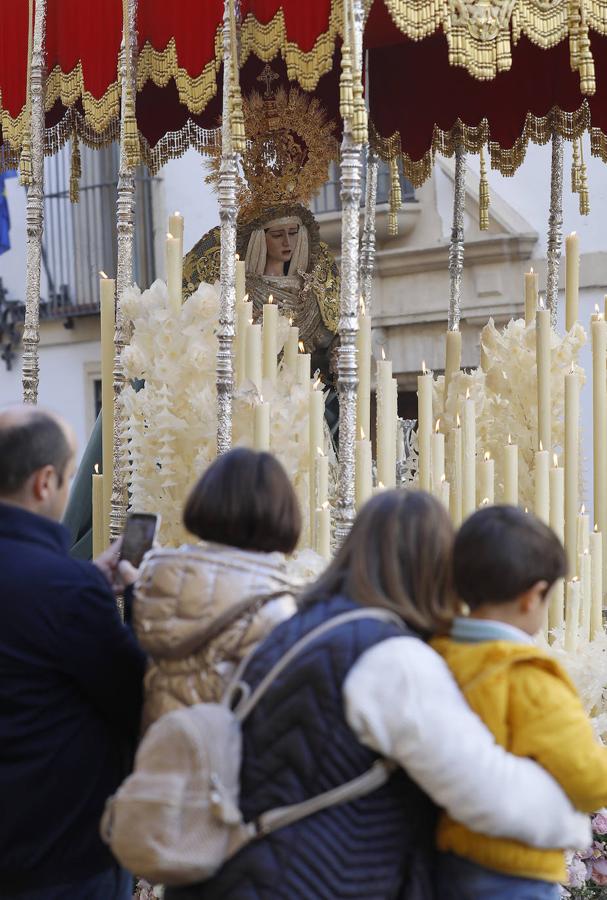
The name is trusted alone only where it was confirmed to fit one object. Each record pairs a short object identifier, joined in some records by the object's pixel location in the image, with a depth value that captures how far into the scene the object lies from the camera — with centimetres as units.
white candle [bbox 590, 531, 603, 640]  591
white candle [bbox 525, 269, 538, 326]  690
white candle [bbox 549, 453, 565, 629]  568
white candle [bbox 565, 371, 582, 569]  587
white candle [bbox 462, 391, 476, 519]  565
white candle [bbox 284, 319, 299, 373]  616
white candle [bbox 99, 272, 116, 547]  582
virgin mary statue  755
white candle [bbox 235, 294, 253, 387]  564
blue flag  1797
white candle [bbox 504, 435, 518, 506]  559
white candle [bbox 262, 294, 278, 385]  579
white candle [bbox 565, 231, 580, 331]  640
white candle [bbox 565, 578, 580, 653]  566
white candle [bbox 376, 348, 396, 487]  537
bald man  340
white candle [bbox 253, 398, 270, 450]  512
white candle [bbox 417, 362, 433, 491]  562
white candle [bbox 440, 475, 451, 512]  548
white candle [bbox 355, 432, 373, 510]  523
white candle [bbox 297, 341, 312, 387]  585
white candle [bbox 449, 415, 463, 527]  570
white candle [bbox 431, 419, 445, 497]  553
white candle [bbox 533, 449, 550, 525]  548
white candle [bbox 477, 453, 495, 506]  569
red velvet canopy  562
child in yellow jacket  299
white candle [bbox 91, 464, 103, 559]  607
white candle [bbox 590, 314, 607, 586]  627
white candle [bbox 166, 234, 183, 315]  561
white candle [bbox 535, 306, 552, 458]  595
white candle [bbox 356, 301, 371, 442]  553
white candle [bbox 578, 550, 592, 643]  585
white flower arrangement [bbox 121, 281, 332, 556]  577
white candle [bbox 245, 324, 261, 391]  543
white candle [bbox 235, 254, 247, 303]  600
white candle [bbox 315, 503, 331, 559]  525
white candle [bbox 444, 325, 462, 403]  703
